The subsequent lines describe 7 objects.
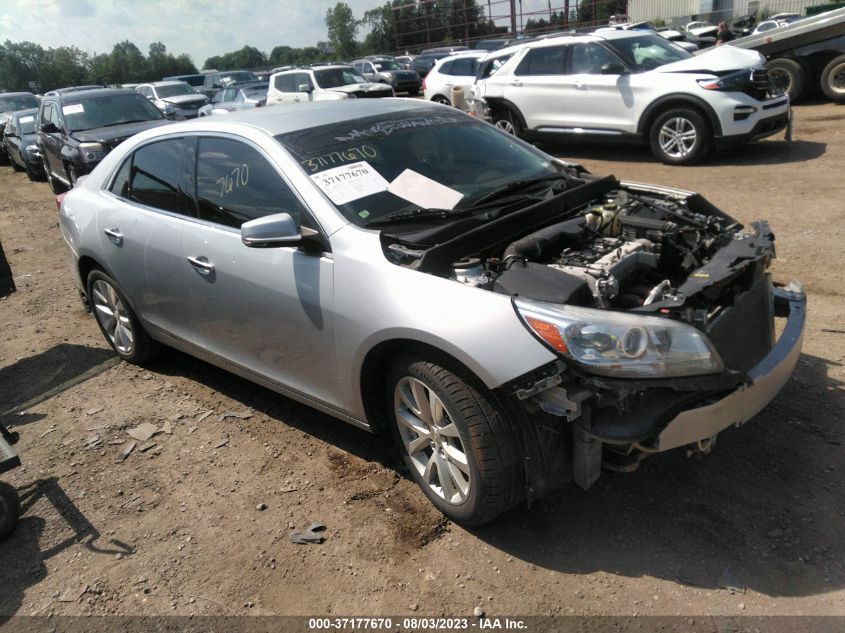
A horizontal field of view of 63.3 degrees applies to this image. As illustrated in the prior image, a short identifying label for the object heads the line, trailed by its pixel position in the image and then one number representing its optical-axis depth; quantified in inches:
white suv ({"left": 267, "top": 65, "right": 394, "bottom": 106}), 668.4
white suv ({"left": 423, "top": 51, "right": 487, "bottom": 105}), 623.5
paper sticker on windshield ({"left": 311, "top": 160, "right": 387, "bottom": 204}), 130.8
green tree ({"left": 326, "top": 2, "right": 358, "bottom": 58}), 2856.8
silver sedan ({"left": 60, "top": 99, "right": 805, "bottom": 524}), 99.3
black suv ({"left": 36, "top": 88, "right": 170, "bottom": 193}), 415.8
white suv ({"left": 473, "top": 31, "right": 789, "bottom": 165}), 366.3
